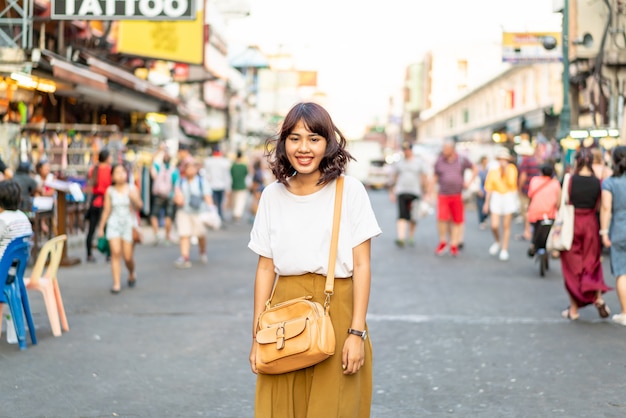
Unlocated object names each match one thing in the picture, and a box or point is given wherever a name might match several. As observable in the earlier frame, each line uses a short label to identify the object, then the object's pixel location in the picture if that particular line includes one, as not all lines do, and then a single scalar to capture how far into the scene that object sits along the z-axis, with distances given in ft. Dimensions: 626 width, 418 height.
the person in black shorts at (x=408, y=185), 56.34
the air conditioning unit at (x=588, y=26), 70.59
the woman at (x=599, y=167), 41.71
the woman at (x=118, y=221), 37.01
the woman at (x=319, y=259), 11.98
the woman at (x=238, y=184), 81.15
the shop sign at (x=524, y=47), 81.92
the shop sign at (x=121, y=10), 33.35
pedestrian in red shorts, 52.39
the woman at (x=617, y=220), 29.45
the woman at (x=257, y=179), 88.58
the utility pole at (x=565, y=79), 62.24
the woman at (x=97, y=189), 47.80
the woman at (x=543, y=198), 40.88
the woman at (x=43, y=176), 49.98
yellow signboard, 75.51
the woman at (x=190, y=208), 46.68
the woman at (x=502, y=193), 50.98
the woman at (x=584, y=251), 30.14
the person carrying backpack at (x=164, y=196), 59.88
